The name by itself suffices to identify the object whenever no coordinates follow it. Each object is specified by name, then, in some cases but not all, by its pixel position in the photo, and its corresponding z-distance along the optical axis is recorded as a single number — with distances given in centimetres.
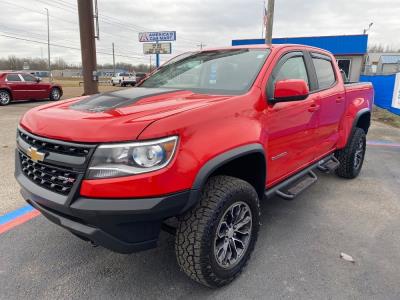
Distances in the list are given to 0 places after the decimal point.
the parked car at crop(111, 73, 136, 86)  4284
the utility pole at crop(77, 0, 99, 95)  869
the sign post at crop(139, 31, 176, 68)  1962
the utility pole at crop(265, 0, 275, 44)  1441
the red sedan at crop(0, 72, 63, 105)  1523
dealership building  3005
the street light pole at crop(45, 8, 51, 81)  5188
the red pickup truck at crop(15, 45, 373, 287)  198
